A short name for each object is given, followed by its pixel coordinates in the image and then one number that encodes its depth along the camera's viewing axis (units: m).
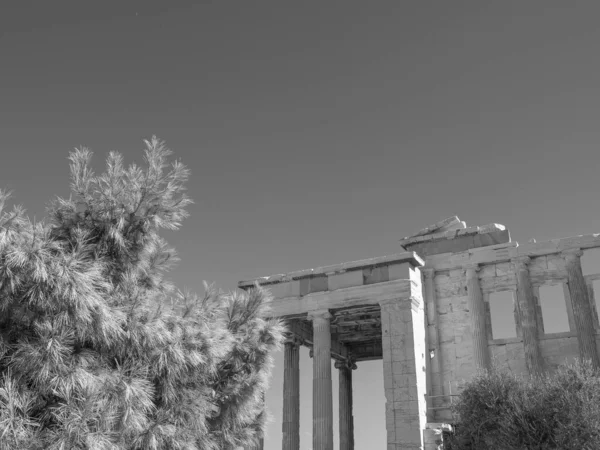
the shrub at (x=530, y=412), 13.81
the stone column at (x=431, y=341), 20.16
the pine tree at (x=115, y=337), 5.89
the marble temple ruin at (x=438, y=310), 18.92
